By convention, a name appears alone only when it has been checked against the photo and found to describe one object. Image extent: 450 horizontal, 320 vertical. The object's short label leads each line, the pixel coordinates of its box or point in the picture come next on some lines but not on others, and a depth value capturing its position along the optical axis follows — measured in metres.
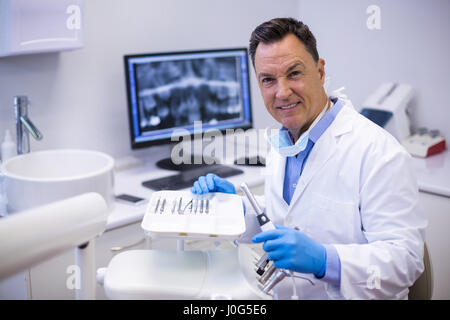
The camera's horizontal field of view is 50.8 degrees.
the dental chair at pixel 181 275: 0.78
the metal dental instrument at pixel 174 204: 0.93
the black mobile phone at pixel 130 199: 1.71
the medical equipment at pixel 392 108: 2.26
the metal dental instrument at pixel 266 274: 0.81
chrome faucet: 1.68
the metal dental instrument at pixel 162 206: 0.91
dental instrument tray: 0.83
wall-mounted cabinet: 1.51
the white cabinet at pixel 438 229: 1.86
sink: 1.41
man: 0.96
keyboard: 1.87
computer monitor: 1.94
